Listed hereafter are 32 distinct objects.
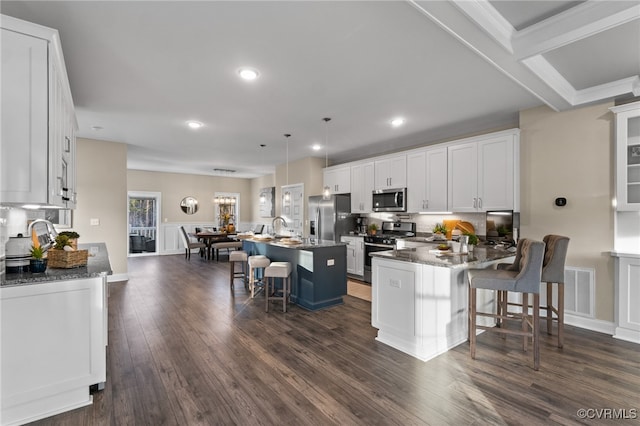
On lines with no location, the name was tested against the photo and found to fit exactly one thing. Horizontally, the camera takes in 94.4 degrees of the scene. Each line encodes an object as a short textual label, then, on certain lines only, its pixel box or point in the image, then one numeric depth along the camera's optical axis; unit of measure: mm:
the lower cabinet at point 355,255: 6027
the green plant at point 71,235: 2647
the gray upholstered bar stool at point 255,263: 4416
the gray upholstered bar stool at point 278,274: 4047
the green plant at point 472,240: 3393
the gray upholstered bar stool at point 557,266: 2898
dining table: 8594
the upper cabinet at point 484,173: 4031
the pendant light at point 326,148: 4449
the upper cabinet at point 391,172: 5480
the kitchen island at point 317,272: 4148
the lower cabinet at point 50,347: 1855
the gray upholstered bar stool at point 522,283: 2523
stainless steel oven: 5621
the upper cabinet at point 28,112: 1803
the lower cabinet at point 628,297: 3117
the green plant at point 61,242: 2301
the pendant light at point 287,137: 5145
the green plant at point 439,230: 3641
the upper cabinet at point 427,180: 4871
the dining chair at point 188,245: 8750
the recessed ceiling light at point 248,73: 2861
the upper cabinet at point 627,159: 3162
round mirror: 10184
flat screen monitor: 4109
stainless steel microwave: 5438
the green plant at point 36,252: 2123
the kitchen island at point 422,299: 2791
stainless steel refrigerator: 6436
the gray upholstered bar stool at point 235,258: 4973
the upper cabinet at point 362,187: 6094
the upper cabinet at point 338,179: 6570
